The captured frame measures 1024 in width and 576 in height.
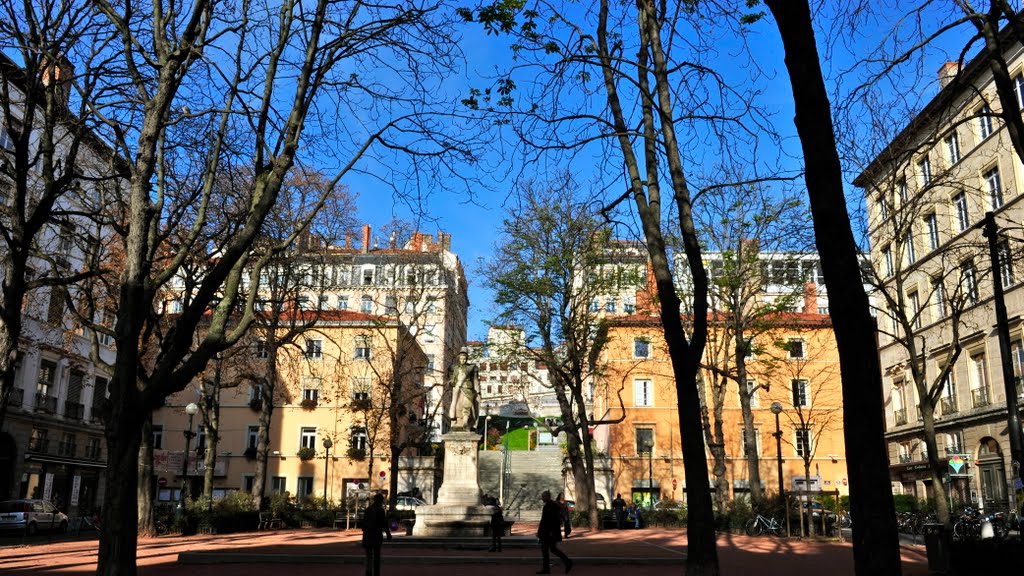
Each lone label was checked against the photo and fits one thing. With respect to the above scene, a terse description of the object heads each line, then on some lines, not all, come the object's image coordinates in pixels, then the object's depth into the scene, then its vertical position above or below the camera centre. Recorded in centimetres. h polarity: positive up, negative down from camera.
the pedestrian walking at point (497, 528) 1853 -127
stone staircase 3972 -38
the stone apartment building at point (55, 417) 3819 +260
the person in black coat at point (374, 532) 1296 -95
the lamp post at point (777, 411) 2819 +200
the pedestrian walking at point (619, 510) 3262 -154
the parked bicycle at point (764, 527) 2794 -185
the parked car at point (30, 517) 3081 -182
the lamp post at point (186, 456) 2874 +49
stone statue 2362 +203
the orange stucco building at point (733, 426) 5234 +284
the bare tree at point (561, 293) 3078 +658
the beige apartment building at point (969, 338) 3162 +554
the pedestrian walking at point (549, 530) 1514 -108
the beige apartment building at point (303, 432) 5128 +242
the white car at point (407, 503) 3972 -156
